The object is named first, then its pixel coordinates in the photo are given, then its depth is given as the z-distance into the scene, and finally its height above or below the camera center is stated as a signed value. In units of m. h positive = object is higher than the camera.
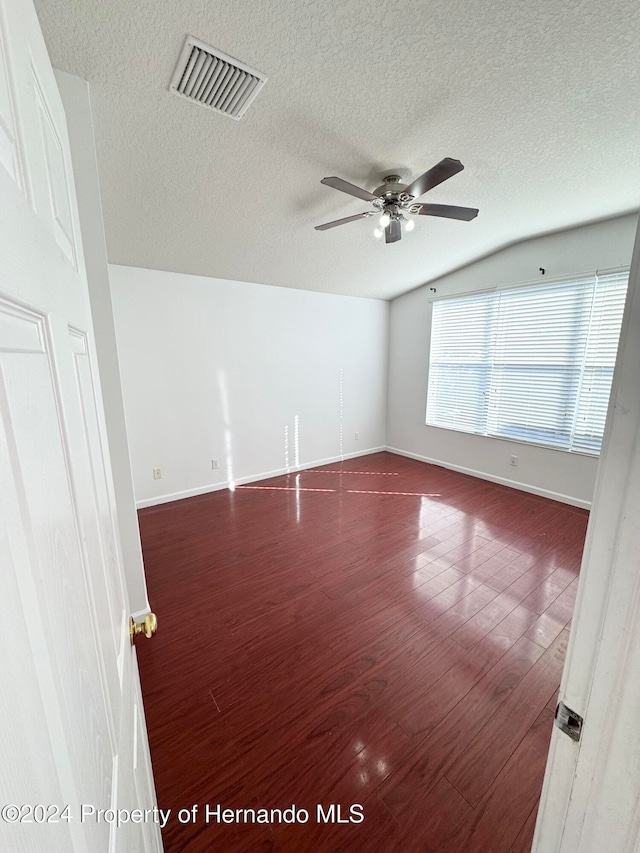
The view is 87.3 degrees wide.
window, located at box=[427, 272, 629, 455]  3.15 +0.03
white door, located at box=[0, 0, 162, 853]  0.26 -0.18
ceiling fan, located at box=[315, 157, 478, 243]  1.73 +0.95
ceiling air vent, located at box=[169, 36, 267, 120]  1.32 +1.18
